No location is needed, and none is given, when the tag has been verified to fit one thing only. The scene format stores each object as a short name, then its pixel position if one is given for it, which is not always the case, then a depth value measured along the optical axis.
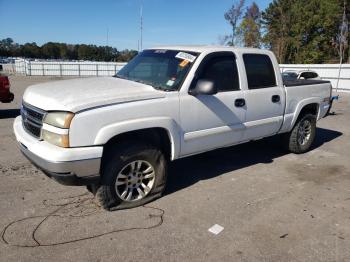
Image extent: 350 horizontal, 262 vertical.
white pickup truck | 3.60
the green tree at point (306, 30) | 45.84
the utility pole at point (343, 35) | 42.34
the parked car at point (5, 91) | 10.28
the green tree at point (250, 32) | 53.31
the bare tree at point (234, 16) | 52.28
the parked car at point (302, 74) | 19.01
